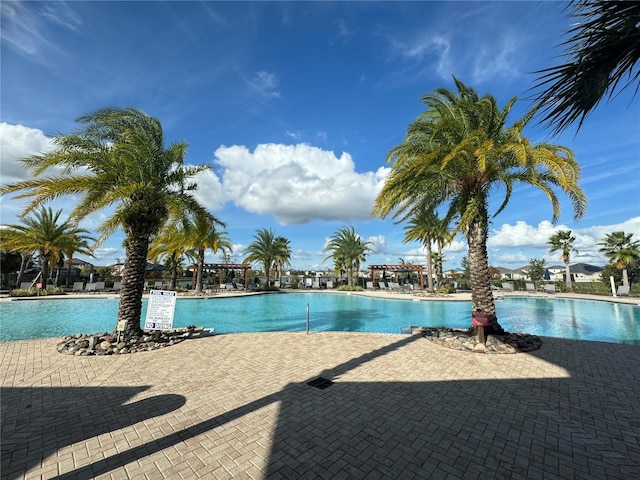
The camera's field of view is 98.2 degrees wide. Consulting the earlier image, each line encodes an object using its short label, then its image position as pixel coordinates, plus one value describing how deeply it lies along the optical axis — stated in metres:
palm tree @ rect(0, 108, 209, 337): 7.67
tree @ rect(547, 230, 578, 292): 32.78
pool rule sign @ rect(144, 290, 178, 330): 8.11
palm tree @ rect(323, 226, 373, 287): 37.56
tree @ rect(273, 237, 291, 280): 37.19
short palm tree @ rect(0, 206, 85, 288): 22.64
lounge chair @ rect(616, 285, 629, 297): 24.92
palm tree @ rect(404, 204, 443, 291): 27.73
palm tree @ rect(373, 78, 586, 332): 8.09
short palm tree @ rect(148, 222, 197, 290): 27.21
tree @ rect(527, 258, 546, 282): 56.84
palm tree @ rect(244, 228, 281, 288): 36.25
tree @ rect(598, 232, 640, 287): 27.28
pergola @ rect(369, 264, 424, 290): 32.56
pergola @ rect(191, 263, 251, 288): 33.47
